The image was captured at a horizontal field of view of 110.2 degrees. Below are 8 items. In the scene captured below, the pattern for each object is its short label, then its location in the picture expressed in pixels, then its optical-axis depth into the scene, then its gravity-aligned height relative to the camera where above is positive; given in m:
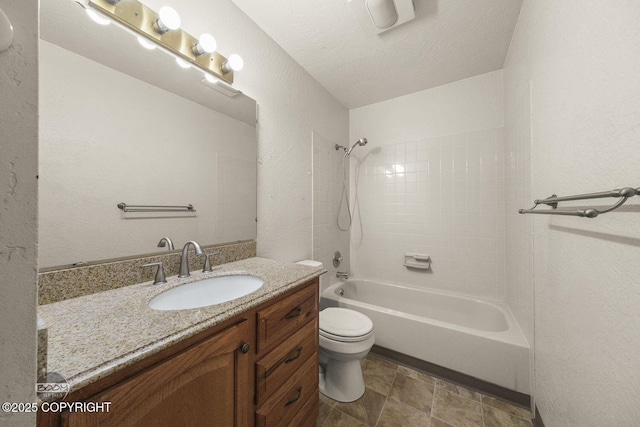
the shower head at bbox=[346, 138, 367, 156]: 2.23 +0.74
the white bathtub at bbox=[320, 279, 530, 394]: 1.34 -0.84
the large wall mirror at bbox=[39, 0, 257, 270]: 0.73 +0.28
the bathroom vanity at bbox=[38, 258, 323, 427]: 0.46 -0.39
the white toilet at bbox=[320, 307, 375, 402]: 1.34 -0.86
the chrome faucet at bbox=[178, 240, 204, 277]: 1.00 -0.21
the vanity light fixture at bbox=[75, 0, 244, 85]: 0.87 +0.81
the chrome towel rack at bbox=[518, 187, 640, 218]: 0.52 +0.05
